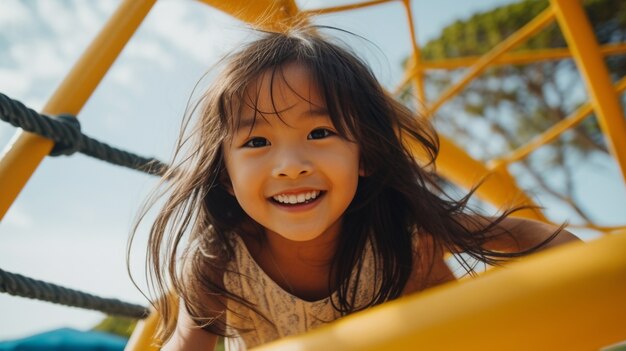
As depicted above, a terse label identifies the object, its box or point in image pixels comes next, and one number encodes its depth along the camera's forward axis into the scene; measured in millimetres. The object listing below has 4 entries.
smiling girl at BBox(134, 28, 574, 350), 706
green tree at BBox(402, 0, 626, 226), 5703
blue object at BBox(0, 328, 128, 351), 1448
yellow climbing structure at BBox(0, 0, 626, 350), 195
